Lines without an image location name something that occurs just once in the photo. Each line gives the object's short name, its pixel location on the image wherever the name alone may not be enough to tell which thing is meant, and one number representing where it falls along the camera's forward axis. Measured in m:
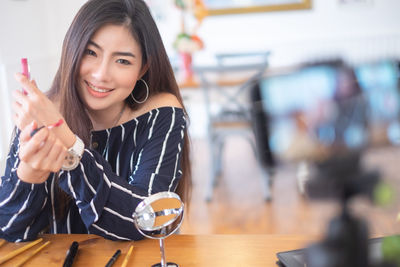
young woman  0.97
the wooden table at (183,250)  0.94
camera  0.42
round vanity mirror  0.82
